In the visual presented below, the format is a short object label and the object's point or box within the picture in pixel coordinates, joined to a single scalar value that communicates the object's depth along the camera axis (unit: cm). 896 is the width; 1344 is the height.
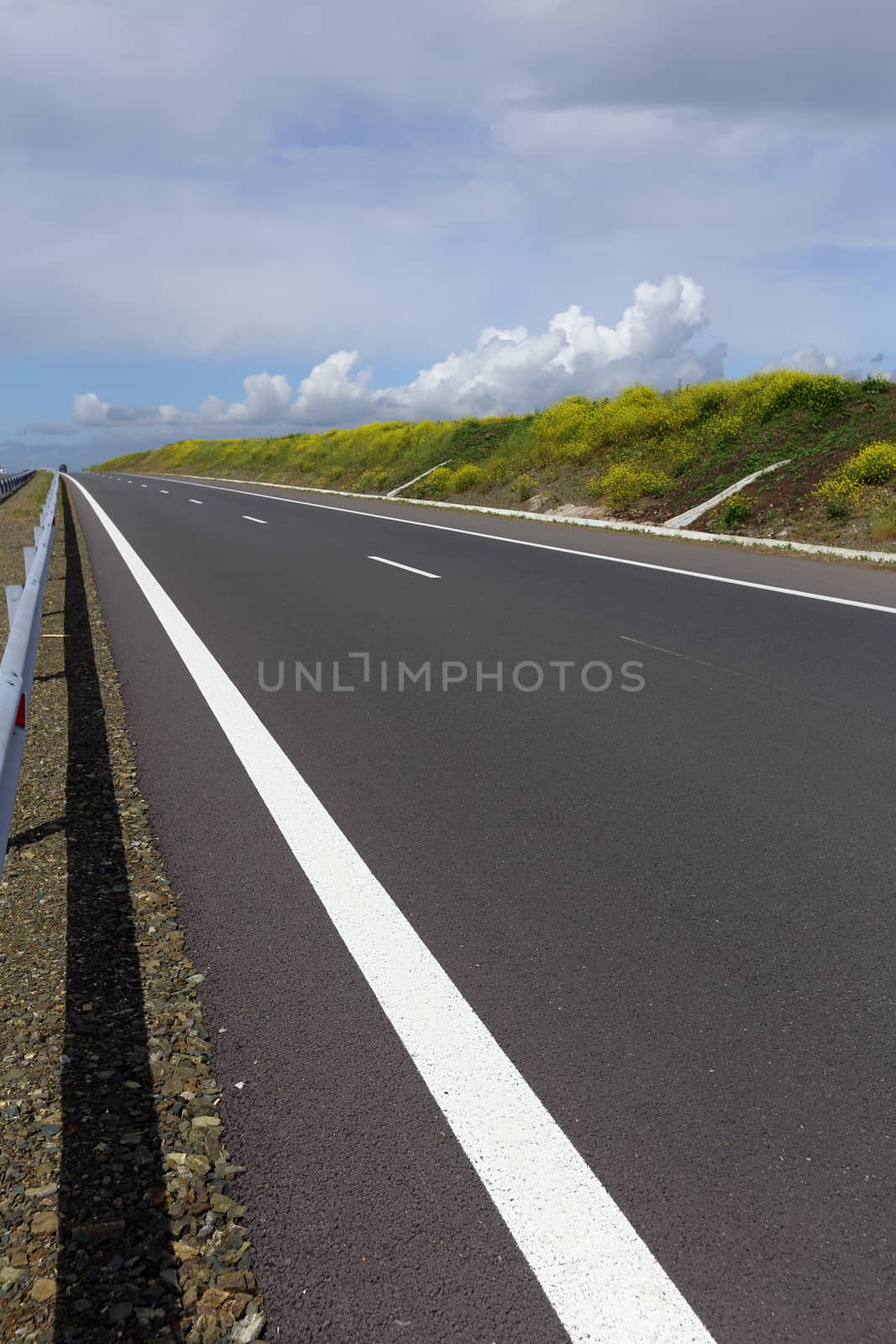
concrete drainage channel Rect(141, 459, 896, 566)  1547
